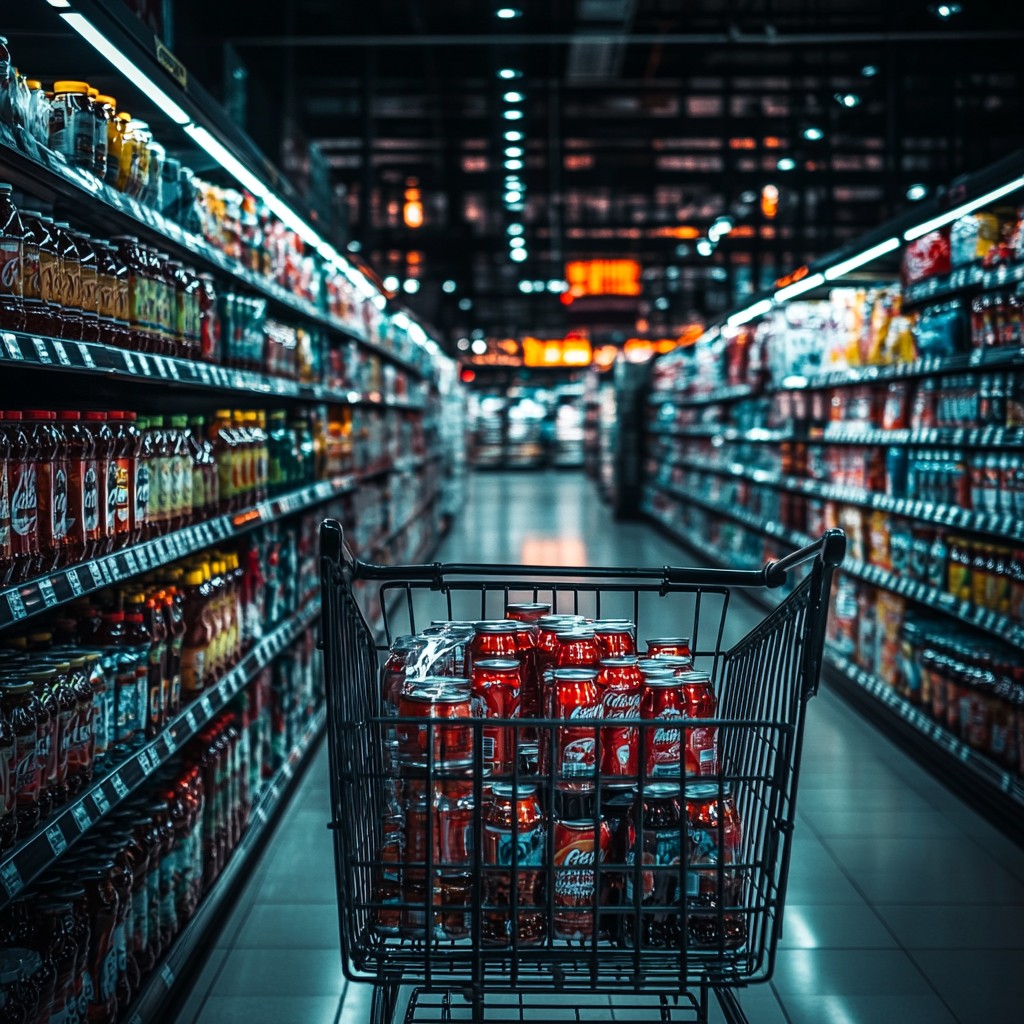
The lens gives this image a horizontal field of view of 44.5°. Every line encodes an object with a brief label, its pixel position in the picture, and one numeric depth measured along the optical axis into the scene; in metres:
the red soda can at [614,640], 2.08
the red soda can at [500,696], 1.83
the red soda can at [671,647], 2.13
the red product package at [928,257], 4.88
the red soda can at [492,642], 2.00
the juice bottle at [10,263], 2.03
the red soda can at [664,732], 1.82
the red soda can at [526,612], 2.24
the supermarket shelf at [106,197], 2.00
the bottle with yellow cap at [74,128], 2.40
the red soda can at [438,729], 1.74
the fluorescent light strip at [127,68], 2.31
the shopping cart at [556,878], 1.69
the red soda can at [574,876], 1.74
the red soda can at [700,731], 1.81
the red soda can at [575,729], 1.75
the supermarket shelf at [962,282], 4.15
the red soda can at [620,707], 1.80
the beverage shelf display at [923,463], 4.20
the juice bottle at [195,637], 3.15
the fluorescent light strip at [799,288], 6.60
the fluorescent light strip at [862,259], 5.29
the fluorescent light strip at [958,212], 3.97
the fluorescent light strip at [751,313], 8.52
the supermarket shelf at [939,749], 4.02
